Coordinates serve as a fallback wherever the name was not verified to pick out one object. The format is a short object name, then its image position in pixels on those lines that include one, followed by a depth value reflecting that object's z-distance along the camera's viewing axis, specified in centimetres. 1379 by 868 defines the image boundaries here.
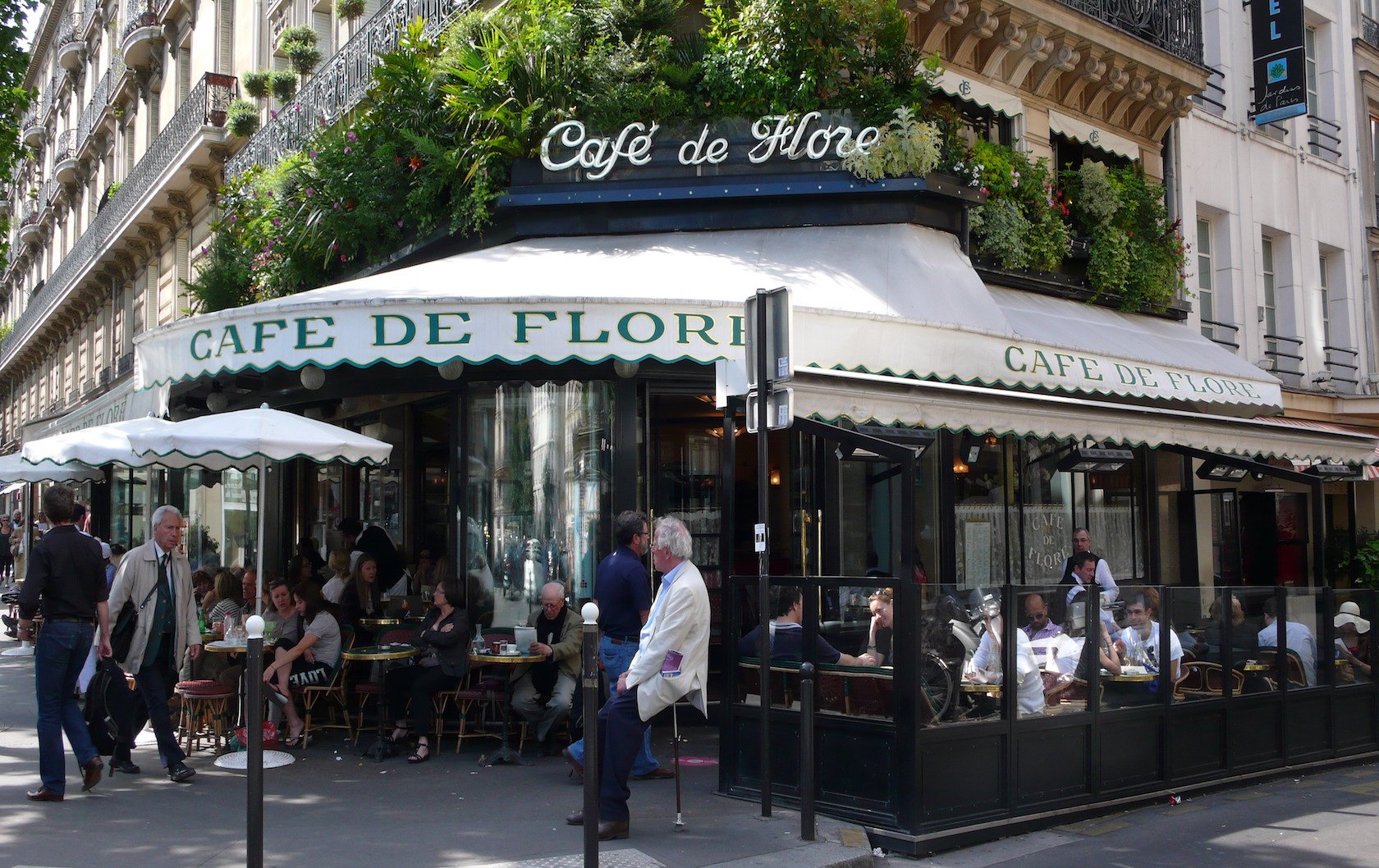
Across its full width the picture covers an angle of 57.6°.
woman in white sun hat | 972
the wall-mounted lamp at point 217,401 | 1328
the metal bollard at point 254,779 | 511
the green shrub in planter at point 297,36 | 1670
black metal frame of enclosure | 665
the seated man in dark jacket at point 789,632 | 718
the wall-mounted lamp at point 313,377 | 1029
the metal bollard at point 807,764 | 641
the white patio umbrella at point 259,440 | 856
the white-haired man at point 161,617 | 777
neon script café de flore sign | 1089
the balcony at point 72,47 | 3375
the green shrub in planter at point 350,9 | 1592
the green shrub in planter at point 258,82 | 1748
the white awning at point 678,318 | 898
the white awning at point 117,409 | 1136
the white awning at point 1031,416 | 741
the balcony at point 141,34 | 2491
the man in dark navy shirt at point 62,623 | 711
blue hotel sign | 1666
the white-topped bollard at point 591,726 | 546
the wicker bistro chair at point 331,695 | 912
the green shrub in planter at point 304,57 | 1653
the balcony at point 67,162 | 3341
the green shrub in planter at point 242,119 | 1825
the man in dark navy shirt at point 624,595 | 788
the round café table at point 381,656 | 861
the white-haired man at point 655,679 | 635
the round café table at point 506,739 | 843
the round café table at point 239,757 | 834
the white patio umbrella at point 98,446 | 934
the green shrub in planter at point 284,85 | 1722
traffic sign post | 658
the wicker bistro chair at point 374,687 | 916
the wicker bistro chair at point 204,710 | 862
